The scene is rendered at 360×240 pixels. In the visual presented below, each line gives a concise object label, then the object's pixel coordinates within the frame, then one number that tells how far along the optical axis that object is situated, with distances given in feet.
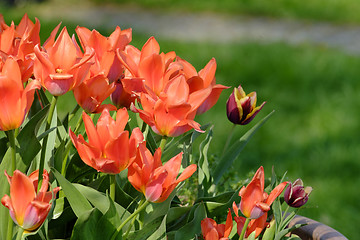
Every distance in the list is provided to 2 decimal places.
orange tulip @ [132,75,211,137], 7.23
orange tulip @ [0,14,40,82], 7.49
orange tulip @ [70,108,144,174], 7.09
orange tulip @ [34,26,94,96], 7.22
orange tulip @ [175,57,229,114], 7.51
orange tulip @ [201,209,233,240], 7.39
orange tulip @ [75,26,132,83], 7.51
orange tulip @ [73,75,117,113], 7.40
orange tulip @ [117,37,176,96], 7.42
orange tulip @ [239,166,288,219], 7.23
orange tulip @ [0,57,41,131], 7.04
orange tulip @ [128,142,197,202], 7.08
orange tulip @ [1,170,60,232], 6.93
